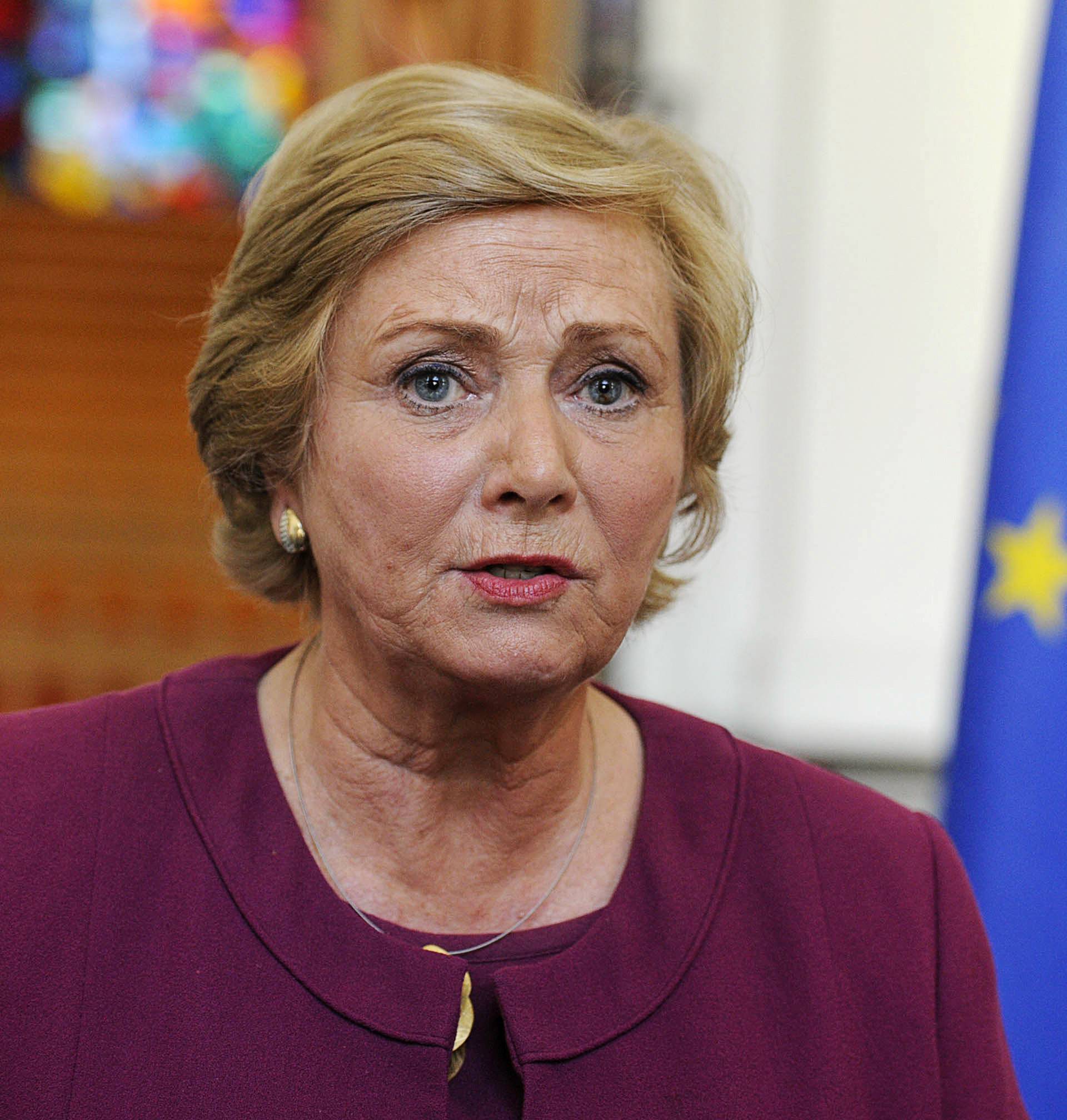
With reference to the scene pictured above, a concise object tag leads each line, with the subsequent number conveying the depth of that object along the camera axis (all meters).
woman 2.87
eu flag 4.63
